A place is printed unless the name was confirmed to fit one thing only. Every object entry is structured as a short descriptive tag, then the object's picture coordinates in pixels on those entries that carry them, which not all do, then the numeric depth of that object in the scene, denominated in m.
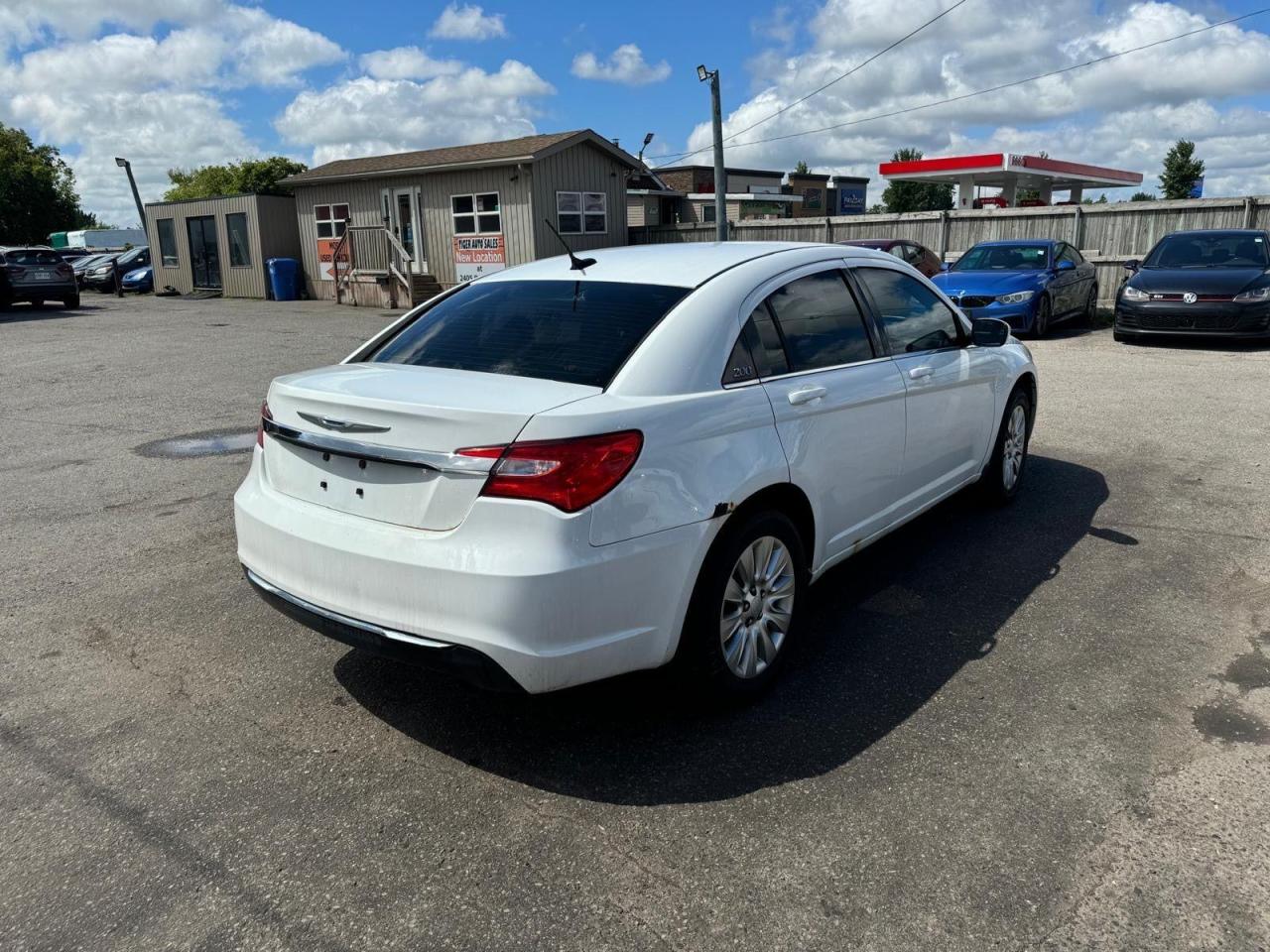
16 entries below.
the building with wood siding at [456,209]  23.86
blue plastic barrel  27.69
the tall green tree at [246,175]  65.00
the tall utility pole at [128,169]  41.68
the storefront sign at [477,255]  24.38
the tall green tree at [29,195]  61.91
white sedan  2.84
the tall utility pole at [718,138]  21.94
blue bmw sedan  13.84
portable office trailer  28.45
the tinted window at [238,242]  28.89
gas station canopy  32.72
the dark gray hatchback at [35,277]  23.75
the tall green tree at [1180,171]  76.38
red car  16.56
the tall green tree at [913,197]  81.38
